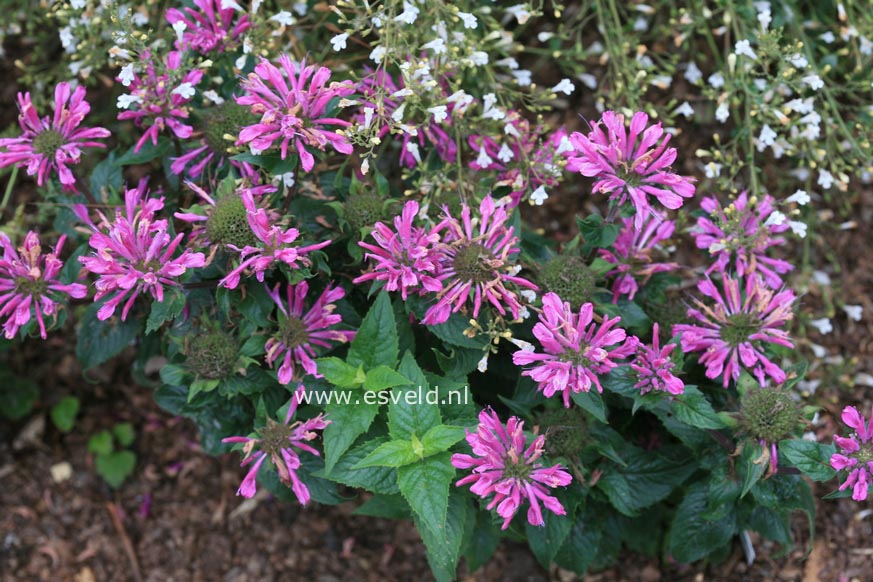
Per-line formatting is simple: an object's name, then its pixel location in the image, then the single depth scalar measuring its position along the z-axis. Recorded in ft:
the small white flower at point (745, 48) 7.48
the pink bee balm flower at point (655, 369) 6.00
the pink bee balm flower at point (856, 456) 5.66
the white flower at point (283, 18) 7.11
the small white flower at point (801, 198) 7.13
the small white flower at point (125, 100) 6.48
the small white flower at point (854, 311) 8.95
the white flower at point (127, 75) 6.39
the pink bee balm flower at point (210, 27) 6.94
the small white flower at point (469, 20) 6.57
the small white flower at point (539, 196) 6.79
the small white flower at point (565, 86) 7.31
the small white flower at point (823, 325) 8.32
